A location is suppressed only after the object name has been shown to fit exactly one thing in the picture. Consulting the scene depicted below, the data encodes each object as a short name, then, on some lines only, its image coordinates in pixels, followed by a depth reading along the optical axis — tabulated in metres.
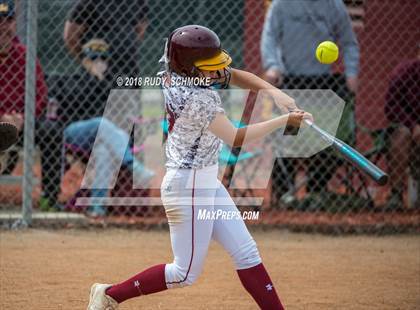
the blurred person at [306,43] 15.09
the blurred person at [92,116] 14.96
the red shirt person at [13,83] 14.30
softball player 7.59
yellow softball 9.39
